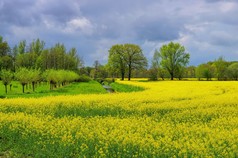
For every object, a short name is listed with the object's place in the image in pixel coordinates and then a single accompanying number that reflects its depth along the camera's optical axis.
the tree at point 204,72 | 112.25
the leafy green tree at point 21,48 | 119.05
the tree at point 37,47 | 117.69
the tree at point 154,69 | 104.93
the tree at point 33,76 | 49.44
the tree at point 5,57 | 102.12
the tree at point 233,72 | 108.18
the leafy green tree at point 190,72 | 139.88
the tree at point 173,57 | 103.88
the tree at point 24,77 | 48.03
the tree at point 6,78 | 47.53
